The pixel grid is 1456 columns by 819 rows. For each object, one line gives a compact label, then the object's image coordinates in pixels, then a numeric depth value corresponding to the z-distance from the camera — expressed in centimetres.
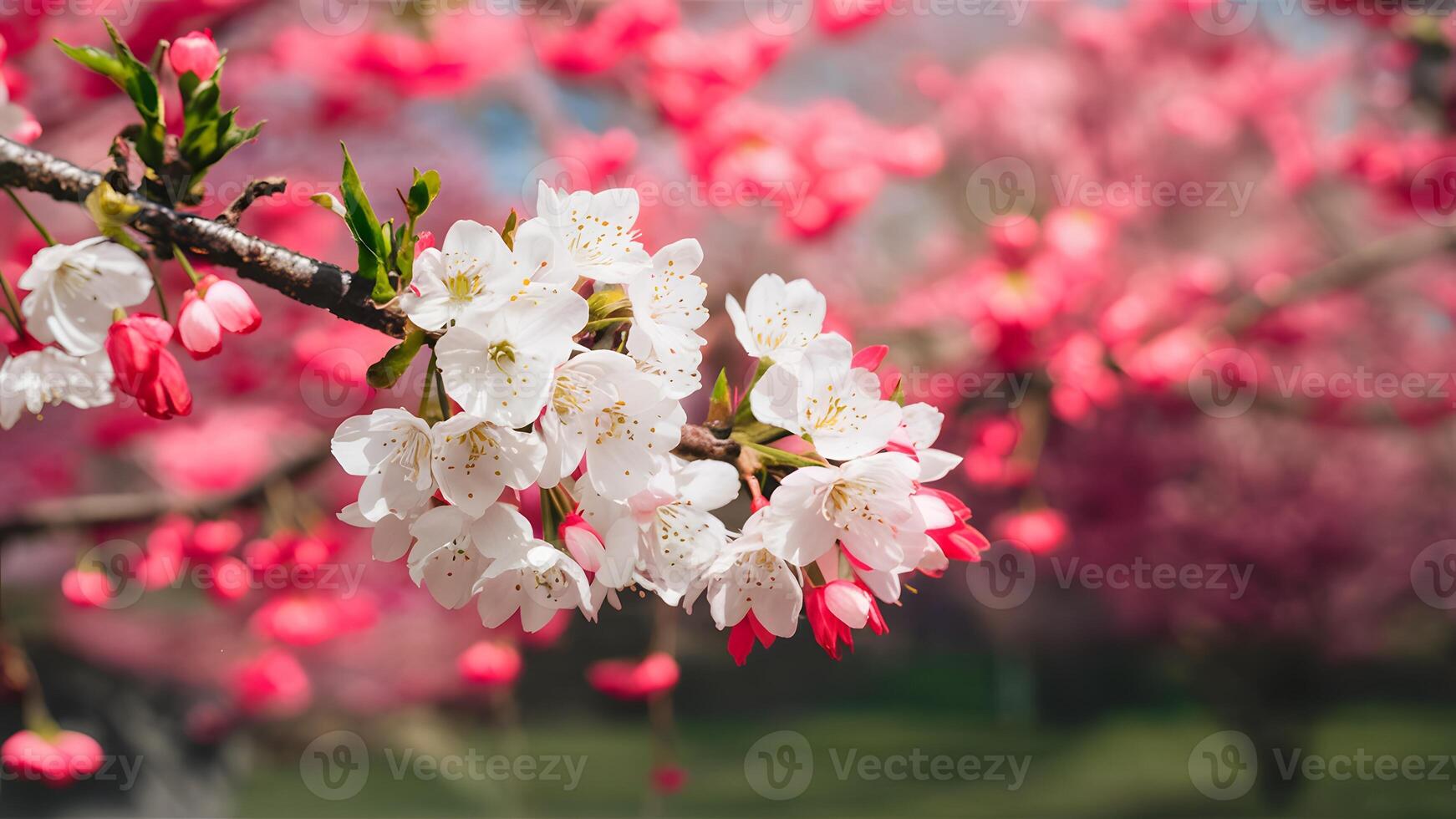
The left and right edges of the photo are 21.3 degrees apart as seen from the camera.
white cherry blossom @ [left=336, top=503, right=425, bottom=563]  79
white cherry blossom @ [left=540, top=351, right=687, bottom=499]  78
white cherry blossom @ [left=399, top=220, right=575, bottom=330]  78
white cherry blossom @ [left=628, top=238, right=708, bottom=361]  78
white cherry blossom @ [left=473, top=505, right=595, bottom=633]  78
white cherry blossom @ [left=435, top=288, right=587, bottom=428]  77
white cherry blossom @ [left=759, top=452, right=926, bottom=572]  79
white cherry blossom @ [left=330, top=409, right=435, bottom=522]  78
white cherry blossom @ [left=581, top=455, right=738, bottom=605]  79
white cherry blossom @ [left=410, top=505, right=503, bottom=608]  79
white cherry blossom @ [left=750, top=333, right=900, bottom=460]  79
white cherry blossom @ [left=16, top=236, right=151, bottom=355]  81
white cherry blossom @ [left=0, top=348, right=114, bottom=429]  85
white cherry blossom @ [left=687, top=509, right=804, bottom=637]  80
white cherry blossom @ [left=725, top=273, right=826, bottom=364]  81
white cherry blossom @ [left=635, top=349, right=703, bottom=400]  78
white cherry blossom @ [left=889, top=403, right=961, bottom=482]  80
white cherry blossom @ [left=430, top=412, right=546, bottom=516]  78
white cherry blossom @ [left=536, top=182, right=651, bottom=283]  79
